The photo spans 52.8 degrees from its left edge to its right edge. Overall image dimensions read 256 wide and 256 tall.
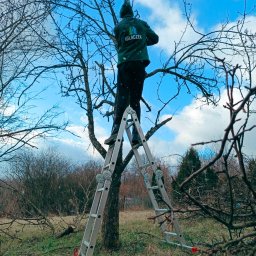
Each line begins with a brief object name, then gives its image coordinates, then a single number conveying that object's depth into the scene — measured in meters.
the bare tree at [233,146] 1.13
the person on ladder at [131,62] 3.62
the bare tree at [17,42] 6.00
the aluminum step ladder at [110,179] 2.91
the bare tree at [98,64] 5.30
